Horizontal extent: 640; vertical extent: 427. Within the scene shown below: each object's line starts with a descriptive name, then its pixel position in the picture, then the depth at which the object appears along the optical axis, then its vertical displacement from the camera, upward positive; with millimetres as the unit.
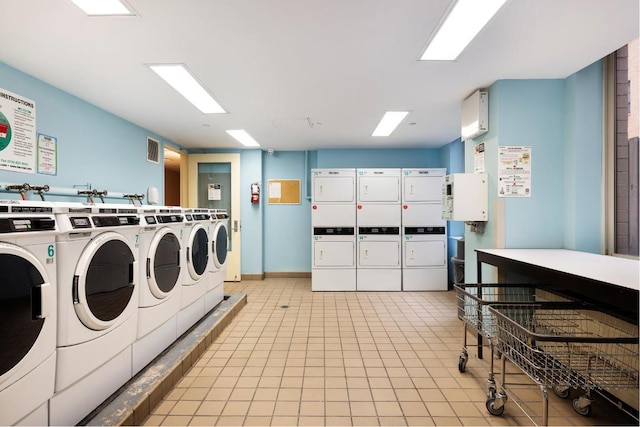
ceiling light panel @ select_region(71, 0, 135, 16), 1805 +1270
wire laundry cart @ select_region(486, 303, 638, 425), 1600 -898
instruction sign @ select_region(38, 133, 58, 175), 2814 +564
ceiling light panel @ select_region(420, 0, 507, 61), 1870 +1296
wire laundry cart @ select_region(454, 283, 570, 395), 2168 -795
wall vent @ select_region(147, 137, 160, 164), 4671 +998
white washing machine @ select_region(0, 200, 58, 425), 1276 -448
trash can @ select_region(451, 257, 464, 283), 4668 -900
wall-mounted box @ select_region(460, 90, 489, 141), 3111 +1050
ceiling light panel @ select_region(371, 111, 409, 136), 3951 +1305
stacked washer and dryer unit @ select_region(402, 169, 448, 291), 5297 -360
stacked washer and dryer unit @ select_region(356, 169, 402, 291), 5324 -273
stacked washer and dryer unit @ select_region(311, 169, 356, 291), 5352 -274
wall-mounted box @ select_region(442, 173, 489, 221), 3107 +163
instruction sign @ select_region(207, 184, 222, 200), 6129 +447
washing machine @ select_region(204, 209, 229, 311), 3693 -591
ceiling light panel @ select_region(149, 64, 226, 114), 2680 +1294
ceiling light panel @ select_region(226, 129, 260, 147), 4815 +1301
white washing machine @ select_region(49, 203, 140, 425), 1575 -545
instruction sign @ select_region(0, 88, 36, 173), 2484 +697
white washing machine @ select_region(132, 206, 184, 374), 2260 -575
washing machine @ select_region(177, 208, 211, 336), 2971 -586
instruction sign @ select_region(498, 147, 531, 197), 2914 +407
